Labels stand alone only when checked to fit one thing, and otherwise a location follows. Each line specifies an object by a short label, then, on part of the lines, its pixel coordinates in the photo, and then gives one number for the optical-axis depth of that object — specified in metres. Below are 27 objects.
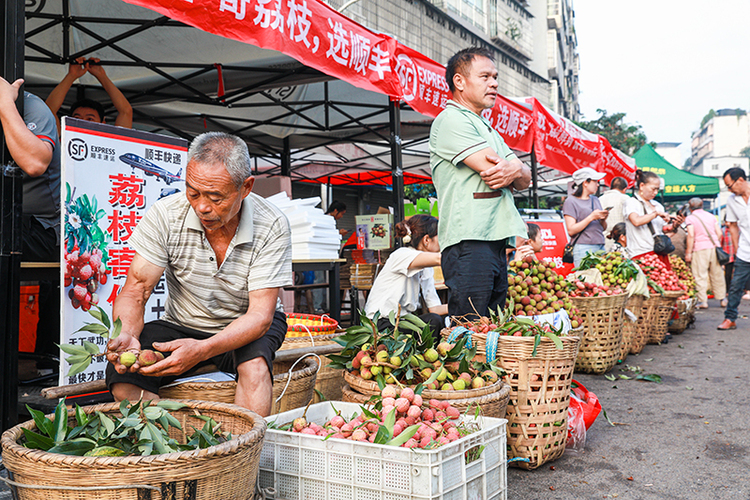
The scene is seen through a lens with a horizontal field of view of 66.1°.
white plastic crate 1.81
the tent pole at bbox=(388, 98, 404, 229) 5.61
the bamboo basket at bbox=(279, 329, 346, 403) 3.49
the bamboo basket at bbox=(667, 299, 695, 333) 7.81
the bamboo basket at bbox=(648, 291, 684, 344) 6.88
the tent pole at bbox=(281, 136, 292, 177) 8.86
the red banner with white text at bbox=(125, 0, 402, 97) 3.01
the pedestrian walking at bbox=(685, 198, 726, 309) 11.47
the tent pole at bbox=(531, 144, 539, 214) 9.43
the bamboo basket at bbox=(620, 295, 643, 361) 5.96
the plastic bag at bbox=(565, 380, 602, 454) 3.30
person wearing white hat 6.59
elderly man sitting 2.23
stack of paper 5.00
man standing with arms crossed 3.26
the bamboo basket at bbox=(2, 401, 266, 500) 1.46
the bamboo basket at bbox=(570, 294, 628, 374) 5.05
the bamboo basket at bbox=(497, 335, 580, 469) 2.91
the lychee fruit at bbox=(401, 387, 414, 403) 2.30
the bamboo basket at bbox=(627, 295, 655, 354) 6.24
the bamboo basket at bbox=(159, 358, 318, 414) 2.37
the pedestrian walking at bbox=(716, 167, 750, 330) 7.64
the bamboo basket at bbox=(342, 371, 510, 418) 2.42
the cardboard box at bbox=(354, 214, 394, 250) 8.64
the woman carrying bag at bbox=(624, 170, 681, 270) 7.13
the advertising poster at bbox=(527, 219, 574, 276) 6.55
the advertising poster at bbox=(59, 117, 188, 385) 2.75
